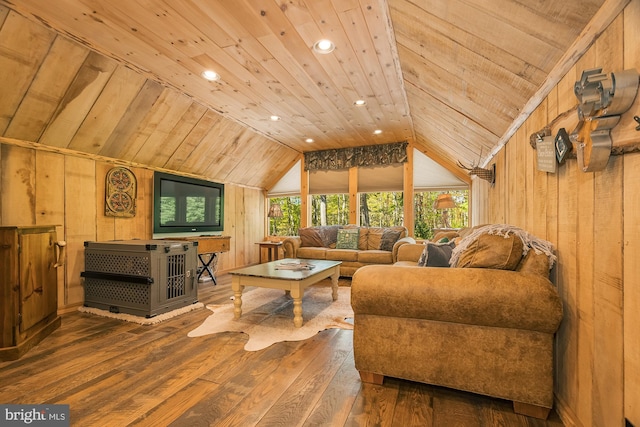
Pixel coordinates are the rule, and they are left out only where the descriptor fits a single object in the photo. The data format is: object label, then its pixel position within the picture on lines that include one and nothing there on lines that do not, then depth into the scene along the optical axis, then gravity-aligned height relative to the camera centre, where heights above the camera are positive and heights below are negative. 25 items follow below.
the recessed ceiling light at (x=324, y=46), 2.33 +1.34
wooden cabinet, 2.08 -0.58
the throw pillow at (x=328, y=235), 5.18 -0.40
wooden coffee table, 2.67 -0.63
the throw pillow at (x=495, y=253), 1.62 -0.22
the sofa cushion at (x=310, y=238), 5.13 -0.44
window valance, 5.50 +1.09
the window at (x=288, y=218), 6.92 -0.13
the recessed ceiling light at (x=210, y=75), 2.85 +1.35
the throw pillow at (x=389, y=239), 4.79 -0.43
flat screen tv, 4.11 +0.11
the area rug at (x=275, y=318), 2.51 -1.03
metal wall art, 0.96 +0.37
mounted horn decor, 3.09 +0.42
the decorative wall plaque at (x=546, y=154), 1.51 +0.31
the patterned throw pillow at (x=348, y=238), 5.05 -0.44
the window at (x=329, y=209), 6.41 +0.08
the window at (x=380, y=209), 6.27 +0.08
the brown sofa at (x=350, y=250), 4.53 -0.56
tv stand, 4.43 -0.56
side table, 5.69 -0.74
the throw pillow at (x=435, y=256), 2.12 -0.32
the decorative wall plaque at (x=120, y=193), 3.59 +0.25
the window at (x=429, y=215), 5.79 -0.05
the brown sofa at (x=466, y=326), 1.43 -0.60
